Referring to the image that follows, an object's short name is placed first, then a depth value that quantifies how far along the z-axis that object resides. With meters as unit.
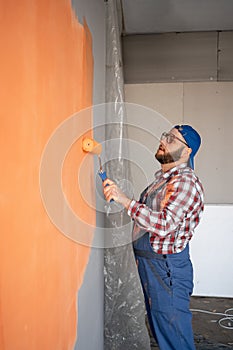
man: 1.47
